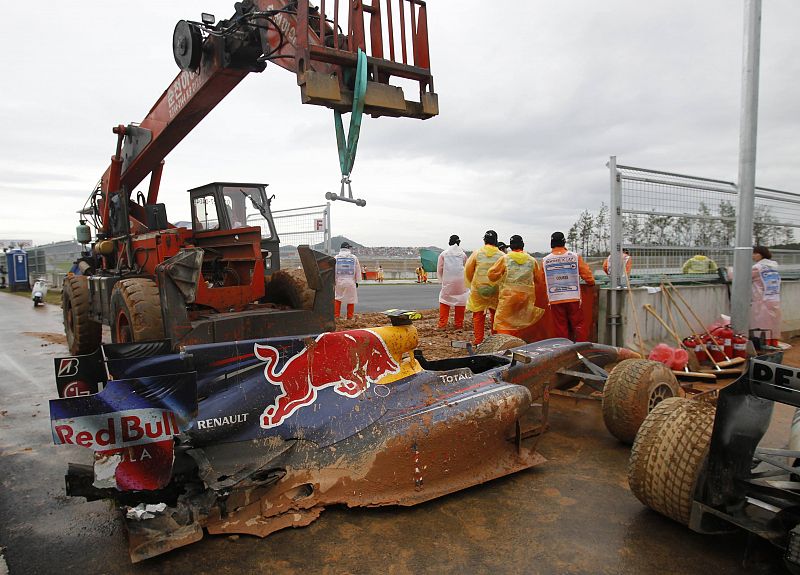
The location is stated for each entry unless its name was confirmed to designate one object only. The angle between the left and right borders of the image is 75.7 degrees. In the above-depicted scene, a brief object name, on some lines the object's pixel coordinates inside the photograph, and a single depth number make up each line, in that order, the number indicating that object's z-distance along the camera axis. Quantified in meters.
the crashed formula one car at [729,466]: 2.45
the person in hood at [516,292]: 7.34
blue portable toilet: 25.91
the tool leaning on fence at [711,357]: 6.70
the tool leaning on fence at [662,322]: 7.26
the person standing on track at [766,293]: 7.99
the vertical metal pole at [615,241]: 7.12
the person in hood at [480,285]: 8.47
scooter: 17.64
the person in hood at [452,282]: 10.46
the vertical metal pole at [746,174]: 6.77
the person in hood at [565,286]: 6.86
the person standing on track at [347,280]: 11.34
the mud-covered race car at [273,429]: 2.69
